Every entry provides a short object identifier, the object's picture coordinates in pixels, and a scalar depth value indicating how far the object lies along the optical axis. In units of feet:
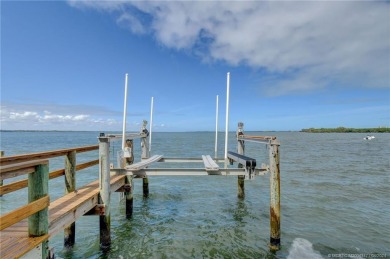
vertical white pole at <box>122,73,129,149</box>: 25.89
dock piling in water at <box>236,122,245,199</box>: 38.34
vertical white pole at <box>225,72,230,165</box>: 29.17
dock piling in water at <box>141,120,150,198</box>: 38.04
